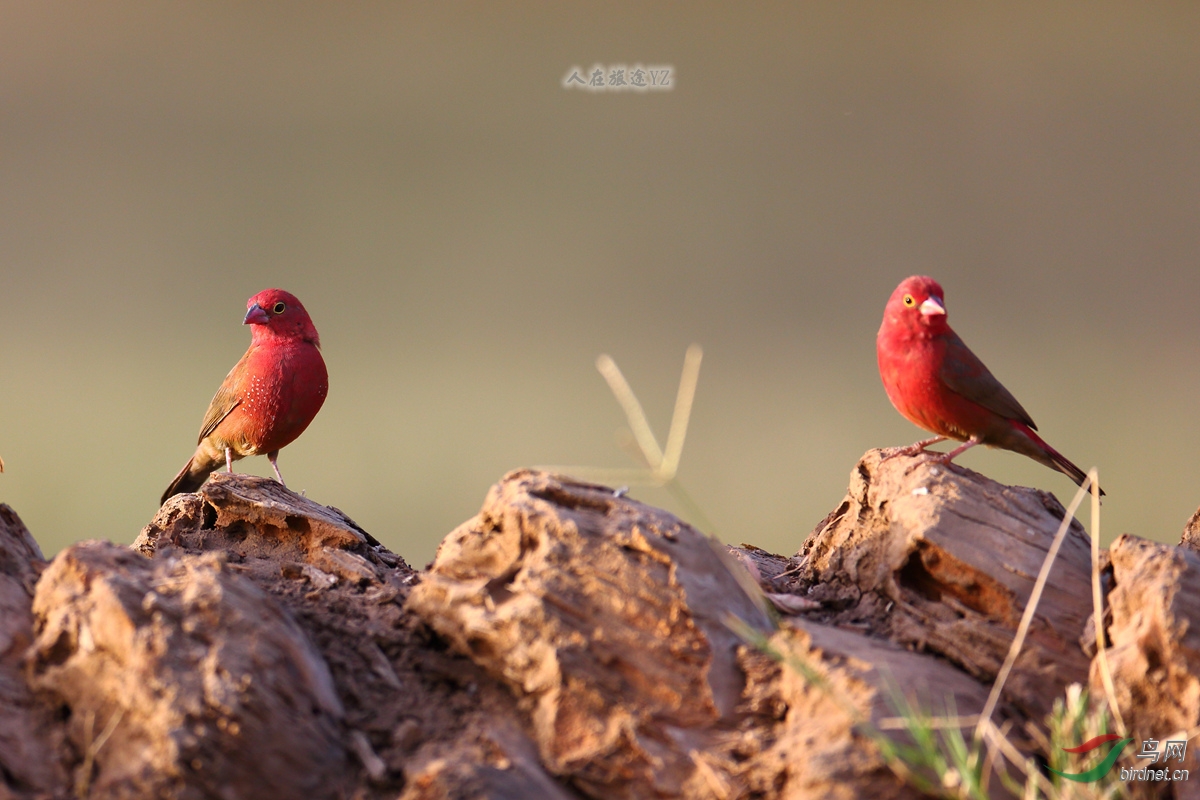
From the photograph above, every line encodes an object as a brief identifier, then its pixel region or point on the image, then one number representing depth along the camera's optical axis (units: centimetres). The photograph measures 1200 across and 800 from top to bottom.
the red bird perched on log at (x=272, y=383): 793
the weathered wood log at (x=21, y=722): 748
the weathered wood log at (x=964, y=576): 781
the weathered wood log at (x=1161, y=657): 779
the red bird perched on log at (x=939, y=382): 786
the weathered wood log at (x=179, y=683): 728
